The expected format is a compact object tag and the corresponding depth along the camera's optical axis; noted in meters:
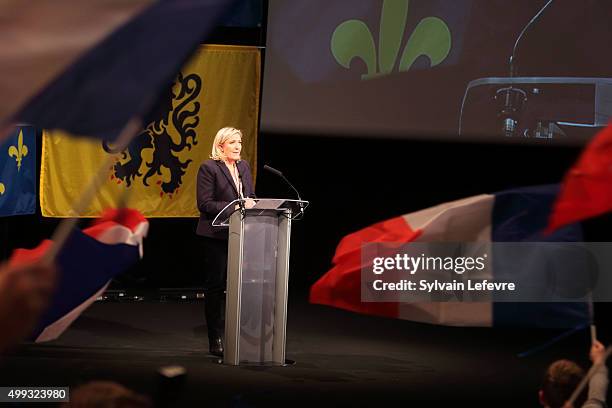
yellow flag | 16.05
